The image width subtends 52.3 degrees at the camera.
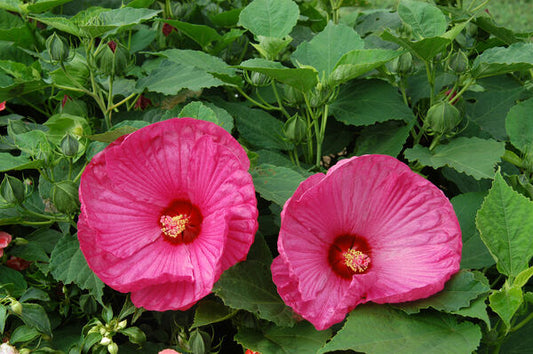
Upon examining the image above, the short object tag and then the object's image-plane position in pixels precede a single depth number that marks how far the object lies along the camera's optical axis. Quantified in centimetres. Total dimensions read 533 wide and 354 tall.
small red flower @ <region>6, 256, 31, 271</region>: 103
